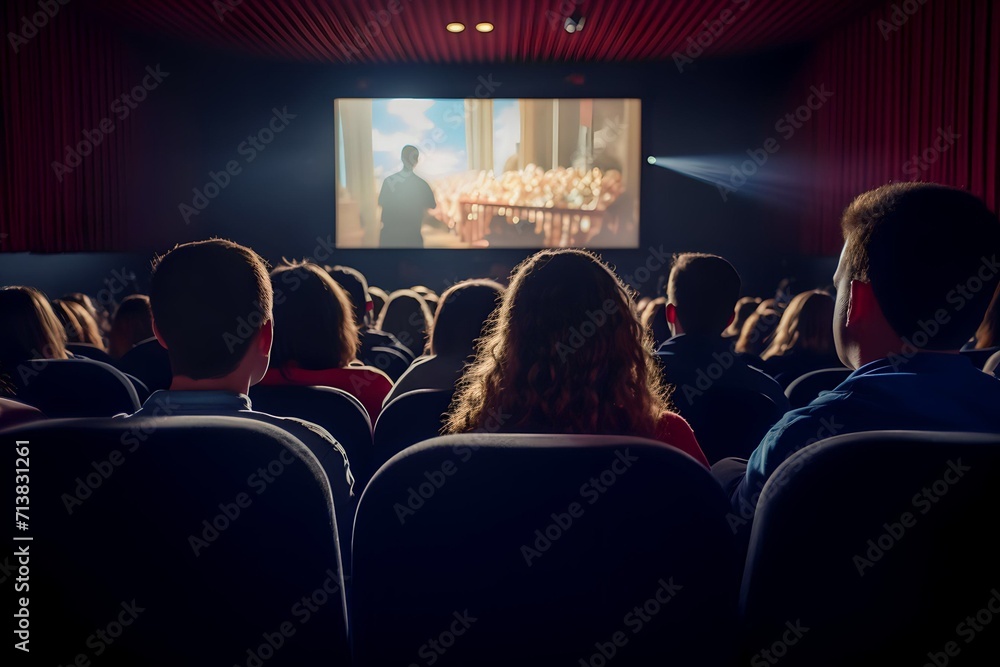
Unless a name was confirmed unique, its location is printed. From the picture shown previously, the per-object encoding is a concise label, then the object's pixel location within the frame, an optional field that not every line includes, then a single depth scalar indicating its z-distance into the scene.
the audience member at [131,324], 3.75
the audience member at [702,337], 2.22
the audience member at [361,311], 3.66
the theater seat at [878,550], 0.89
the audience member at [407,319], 4.57
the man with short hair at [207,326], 1.49
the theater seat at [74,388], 2.22
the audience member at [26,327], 2.73
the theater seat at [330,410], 1.95
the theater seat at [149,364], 2.99
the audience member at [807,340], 3.12
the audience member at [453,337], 2.43
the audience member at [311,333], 2.41
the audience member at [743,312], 4.82
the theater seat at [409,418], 1.79
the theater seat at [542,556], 0.91
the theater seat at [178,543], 0.95
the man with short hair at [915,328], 1.18
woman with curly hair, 1.38
